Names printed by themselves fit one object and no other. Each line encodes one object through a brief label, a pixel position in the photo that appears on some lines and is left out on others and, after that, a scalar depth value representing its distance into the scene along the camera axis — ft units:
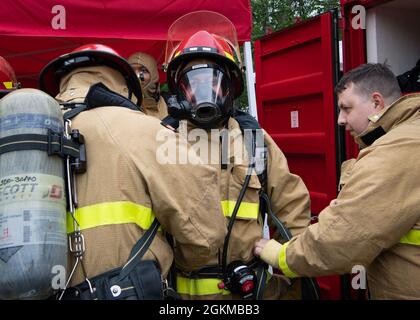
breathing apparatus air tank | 4.71
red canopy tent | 11.97
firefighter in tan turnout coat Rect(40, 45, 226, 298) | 5.43
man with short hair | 5.63
